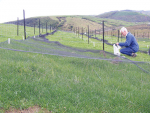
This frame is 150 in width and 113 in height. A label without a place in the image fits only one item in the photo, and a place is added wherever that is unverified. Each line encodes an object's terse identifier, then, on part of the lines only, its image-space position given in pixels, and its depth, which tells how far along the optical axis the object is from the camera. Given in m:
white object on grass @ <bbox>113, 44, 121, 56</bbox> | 12.25
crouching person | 11.16
